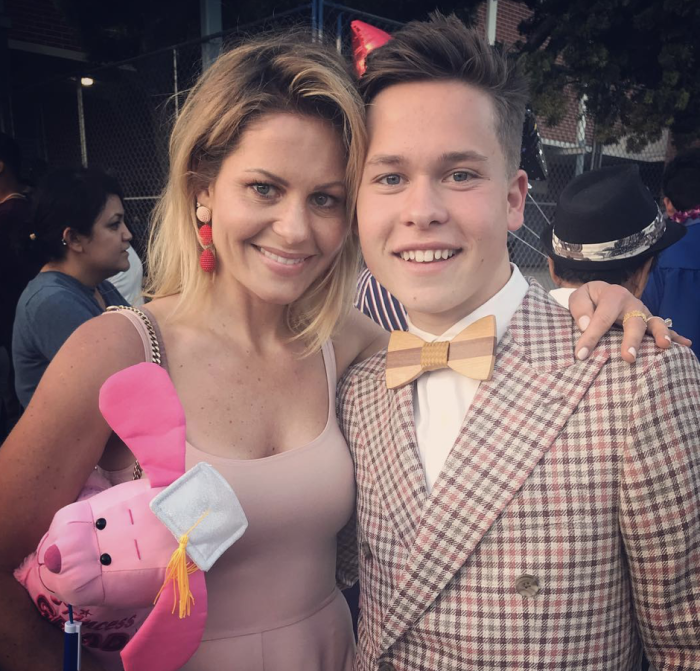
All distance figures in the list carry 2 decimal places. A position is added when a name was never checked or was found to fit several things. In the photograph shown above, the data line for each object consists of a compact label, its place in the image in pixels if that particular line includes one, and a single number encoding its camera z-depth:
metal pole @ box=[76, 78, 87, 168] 7.10
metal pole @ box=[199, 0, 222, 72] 6.63
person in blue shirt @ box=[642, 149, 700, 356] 3.04
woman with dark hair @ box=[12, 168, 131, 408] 2.83
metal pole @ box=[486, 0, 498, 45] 11.68
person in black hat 2.51
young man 1.19
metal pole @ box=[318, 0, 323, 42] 4.30
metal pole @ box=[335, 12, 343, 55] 4.33
